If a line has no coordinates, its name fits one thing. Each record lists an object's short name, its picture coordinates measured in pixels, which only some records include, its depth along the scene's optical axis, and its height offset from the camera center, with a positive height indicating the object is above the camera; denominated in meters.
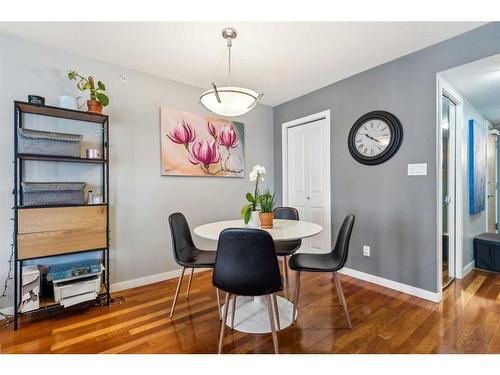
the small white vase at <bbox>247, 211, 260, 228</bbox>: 2.09 -0.29
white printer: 1.99 -0.80
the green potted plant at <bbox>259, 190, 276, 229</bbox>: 2.03 -0.21
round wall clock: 2.49 +0.53
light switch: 2.29 +0.16
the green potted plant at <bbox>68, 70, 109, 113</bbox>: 2.17 +0.84
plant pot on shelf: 2.16 +0.73
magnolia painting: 2.85 +0.54
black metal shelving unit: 1.83 +0.24
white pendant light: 1.86 +0.70
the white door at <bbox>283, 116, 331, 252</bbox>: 3.22 +0.17
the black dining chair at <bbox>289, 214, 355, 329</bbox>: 1.81 -0.60
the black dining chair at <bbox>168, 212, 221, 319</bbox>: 1.96 -0.57
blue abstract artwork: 3.06 +0.24
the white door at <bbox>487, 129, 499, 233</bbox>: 4.03 +0.10
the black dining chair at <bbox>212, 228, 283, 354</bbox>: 1.38 -0.45
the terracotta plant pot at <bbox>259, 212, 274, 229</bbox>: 2.03 -0.27
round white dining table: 1.77 -1.04
